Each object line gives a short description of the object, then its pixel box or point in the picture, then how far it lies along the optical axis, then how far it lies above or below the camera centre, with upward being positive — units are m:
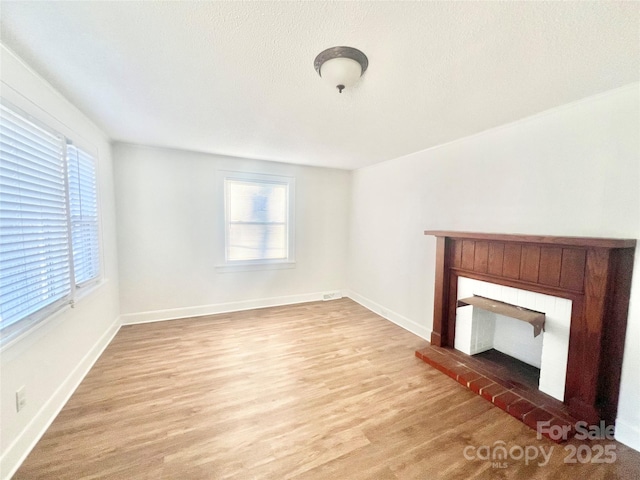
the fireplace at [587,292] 1.78 -0.48
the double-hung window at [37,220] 1.47 -0.01
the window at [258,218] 4.09 +0.08
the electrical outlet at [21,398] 1.55 -1.11
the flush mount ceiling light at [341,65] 1.42 +0.92
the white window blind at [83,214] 2.27 +0.05
